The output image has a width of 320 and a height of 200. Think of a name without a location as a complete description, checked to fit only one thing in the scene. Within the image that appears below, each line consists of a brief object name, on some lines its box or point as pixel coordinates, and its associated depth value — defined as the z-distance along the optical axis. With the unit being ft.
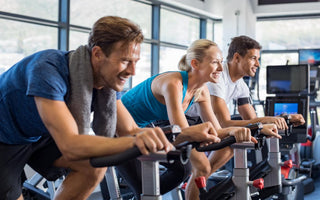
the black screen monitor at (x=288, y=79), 15.76
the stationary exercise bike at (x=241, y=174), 6.94
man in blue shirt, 4.61
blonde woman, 8.07
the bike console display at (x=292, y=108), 13.15
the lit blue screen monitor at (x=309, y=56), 23.59
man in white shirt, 10.19
